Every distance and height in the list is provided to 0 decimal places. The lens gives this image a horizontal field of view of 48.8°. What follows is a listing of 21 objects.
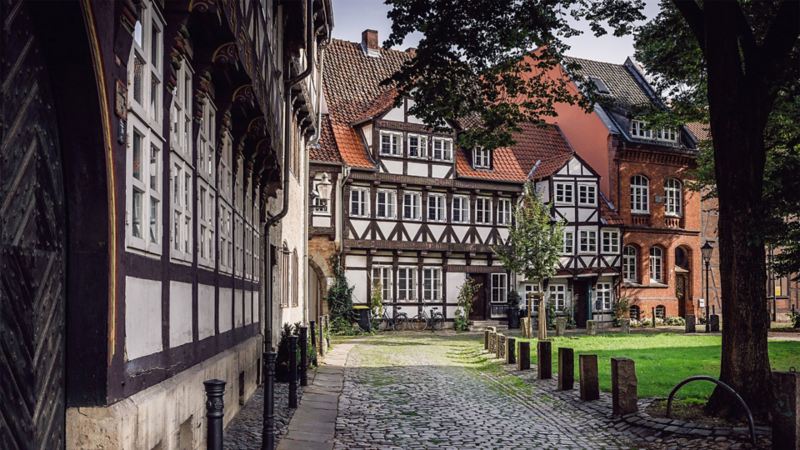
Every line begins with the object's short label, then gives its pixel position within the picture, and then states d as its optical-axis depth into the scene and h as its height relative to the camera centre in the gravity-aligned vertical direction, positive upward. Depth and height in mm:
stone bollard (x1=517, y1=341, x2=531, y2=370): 17938 -1795
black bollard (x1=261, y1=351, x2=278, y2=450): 8344 -1315
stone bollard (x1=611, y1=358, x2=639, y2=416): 11250 -1514
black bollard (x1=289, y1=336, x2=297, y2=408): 12078 -1408
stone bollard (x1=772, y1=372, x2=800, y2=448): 8336 -1367
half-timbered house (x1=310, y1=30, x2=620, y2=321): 34188 +2616
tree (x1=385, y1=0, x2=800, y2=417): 10328 +2674
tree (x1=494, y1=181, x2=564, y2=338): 30250 +831
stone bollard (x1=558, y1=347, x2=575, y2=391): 14195 -1633
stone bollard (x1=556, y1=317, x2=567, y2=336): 32500 -2039
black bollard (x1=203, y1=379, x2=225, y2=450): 4848 -782
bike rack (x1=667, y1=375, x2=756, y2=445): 9062 -1300
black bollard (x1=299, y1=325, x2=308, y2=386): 14734 -1451
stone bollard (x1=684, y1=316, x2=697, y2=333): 34312 -2197
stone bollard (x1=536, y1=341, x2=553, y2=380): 16062 -1643
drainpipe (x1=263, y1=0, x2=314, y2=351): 16062 +1877
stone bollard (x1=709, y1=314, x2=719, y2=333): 34812 -2165
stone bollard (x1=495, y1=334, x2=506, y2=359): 21198 -1877
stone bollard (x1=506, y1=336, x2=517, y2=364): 19578 -1803
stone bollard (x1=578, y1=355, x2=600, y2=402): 12891 -1601
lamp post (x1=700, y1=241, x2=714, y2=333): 35197 +699
